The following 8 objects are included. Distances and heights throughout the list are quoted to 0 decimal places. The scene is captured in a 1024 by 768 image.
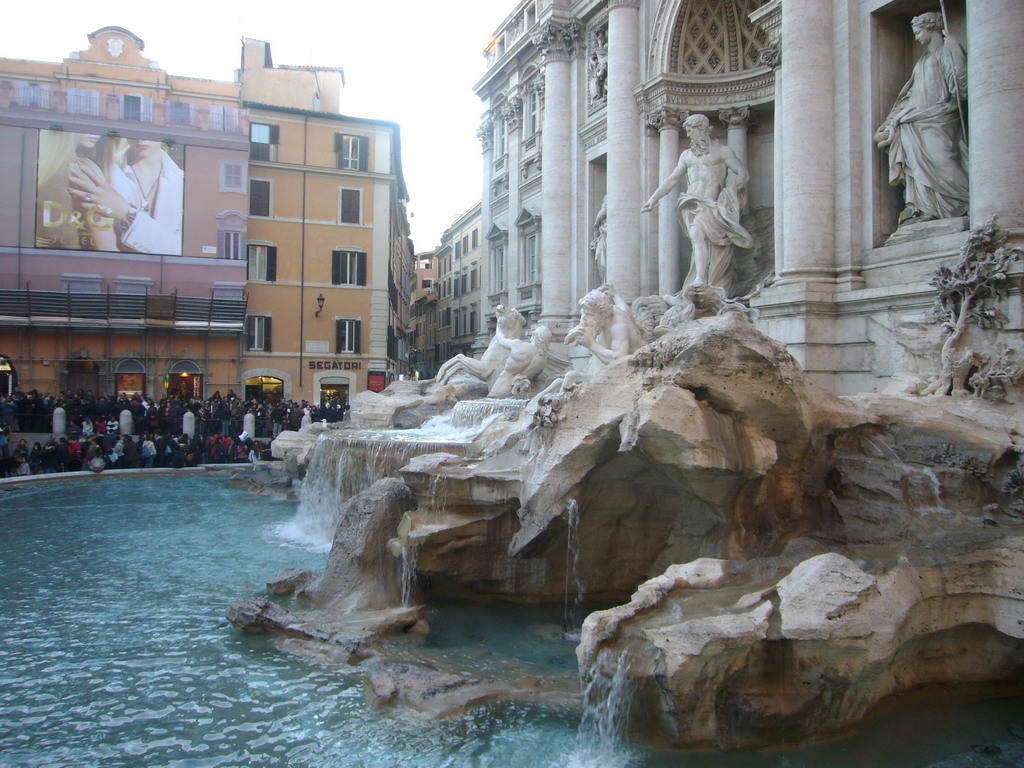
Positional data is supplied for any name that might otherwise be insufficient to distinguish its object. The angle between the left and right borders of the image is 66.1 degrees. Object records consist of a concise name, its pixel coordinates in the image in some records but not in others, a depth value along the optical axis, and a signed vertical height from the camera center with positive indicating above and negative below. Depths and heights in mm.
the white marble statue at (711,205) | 14594 +3851
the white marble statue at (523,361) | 13898 +879
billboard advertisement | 26078 +7299
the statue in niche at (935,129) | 10305 +3753
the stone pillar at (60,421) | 18922 -282
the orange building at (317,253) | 28906 +5945
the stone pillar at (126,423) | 19344 -332
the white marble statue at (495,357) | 14734 +1002
